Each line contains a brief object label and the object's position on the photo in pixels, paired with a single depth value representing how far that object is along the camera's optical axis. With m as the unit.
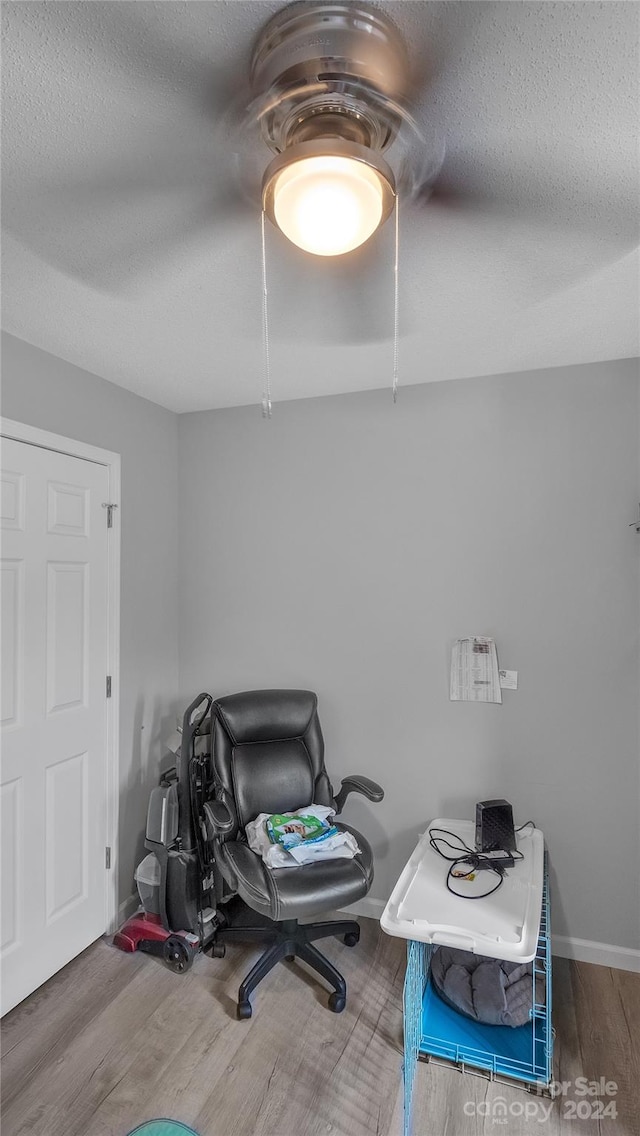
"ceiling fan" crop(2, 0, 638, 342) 1.03
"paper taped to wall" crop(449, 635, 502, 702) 2.75
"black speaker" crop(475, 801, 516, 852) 2.42
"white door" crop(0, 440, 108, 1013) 2.29
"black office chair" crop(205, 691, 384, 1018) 2.27
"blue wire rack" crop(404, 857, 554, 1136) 1.94
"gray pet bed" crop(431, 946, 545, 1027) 2.15
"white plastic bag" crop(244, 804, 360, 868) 2.38
